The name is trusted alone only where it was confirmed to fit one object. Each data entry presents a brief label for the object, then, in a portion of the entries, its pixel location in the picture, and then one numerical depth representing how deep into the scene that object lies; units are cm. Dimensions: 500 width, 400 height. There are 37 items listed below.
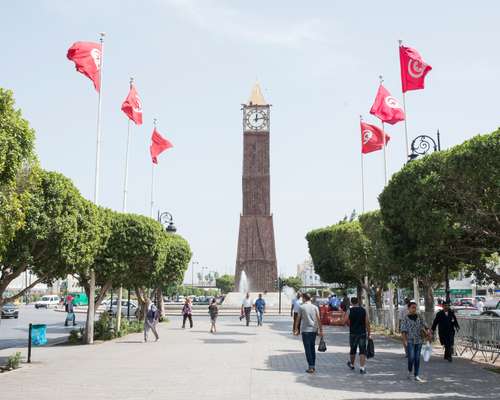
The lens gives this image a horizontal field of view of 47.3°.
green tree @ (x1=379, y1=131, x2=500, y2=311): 1350
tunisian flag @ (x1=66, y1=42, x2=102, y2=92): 1934
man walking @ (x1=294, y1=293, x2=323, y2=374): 1311
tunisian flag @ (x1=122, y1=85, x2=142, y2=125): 2389
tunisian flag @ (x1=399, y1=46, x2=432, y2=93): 2118
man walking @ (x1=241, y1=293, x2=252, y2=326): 3036
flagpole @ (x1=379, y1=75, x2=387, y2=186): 2584
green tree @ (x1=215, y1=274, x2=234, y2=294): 14779
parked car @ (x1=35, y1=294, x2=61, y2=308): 7081
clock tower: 6084
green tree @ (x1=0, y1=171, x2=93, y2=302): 1441
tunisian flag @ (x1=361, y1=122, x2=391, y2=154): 2738
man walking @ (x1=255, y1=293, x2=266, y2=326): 3103
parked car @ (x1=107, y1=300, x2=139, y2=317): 5131
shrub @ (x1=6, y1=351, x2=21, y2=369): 1459
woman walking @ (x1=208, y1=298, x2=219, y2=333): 2625
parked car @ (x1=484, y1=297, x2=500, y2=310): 4202
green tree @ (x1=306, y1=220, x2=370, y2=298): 3011
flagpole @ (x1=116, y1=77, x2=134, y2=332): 2474
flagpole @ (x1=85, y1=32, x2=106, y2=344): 2144
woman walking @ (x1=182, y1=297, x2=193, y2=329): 2986
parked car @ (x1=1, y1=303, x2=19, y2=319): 4441
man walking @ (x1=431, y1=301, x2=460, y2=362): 1608
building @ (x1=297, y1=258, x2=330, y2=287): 18650
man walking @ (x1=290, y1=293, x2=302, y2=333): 2282
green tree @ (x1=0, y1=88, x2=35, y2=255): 1095
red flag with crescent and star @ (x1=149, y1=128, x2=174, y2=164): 2850
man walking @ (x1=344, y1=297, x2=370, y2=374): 1330
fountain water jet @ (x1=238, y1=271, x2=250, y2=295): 6029
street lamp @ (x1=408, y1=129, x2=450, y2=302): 2138
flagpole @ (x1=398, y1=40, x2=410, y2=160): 2236
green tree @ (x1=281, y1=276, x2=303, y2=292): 12745
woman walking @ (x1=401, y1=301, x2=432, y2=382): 1229
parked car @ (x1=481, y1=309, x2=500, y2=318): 2916
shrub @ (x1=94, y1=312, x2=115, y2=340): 2317
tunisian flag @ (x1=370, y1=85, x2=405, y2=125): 2347
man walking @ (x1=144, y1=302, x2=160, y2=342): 2188
